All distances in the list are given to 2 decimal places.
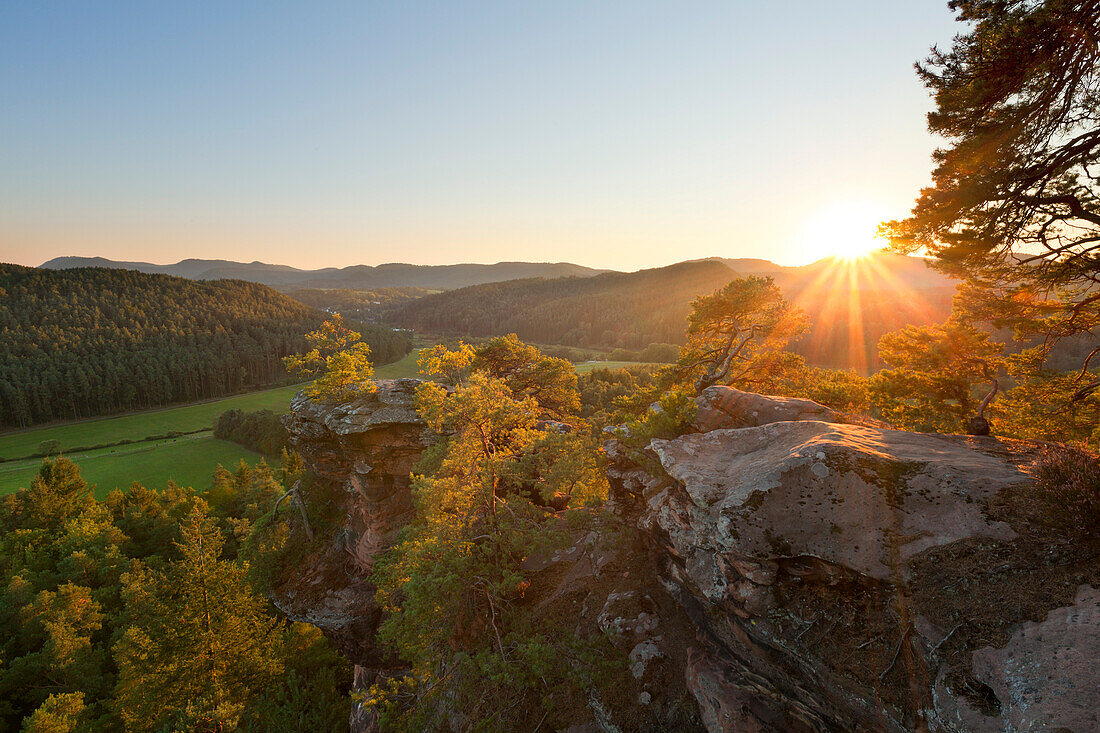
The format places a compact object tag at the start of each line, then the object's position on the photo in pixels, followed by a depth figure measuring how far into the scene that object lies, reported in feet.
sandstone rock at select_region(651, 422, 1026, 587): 22.49
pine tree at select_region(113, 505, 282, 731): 70.74
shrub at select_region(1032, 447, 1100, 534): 18.98
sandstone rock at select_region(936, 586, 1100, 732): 14.73
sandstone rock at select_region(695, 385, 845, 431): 40.50
